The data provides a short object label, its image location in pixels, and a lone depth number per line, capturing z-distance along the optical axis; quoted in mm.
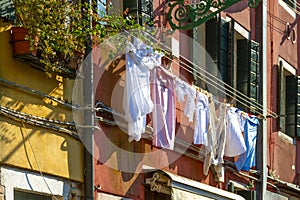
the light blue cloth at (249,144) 20250
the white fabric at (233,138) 19344
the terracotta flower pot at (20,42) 13891
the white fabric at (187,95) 17531
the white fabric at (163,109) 16859
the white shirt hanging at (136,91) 16031
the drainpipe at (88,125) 15328
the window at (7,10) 13750
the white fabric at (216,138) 18719
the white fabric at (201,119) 18141
